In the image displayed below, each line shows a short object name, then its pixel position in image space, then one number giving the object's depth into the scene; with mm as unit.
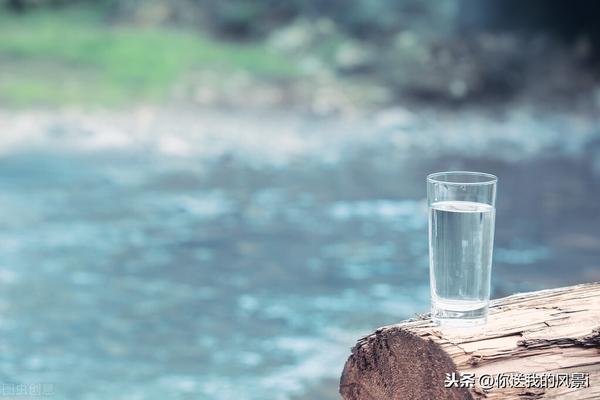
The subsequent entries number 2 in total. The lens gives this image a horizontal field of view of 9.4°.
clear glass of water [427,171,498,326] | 3363
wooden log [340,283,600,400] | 3315
